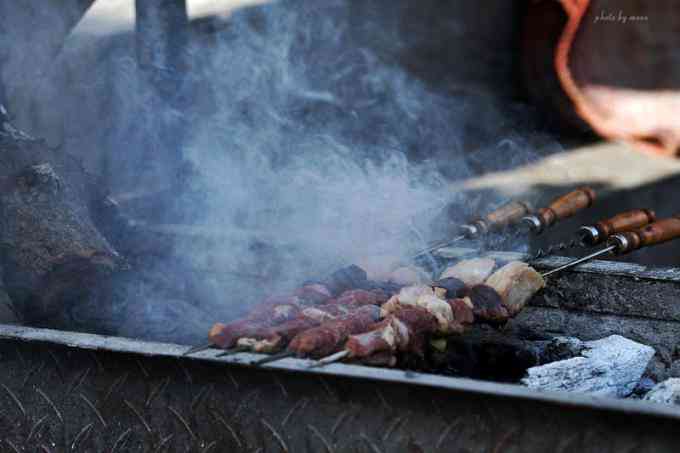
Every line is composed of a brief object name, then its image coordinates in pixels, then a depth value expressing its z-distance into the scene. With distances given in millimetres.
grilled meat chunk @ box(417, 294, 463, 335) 3881
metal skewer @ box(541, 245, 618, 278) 4458
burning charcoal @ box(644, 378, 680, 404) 3559
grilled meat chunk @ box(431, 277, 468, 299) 4227
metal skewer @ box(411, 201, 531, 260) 4953
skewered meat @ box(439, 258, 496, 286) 4418
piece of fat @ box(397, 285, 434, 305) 3979
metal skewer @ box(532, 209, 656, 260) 4660
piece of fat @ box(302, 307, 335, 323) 3738
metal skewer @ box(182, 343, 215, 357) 3362
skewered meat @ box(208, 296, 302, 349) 3475
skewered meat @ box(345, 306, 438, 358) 3453
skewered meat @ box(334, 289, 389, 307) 3998
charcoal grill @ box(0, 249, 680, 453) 2945
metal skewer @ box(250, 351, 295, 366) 3217
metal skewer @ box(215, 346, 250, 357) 3340
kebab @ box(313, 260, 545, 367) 3506
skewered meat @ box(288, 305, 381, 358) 3410
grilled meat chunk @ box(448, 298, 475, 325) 4004
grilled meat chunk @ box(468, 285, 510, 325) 4098
